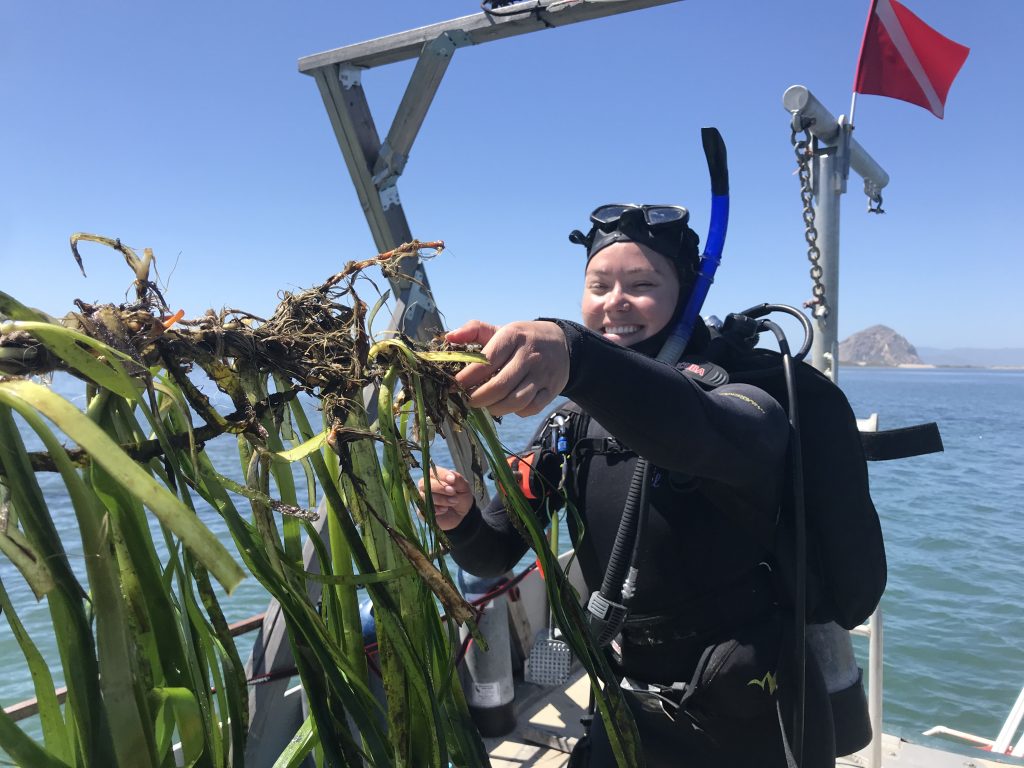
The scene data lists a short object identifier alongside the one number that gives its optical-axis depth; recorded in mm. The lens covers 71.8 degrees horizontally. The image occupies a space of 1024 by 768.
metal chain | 3227
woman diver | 1430
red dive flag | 3609
